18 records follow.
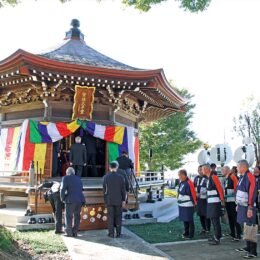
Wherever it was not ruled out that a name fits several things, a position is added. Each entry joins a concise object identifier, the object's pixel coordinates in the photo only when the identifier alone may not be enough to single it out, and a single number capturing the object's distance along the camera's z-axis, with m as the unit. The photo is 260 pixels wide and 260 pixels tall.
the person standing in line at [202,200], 8.18
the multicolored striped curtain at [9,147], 12.07
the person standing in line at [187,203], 7.76
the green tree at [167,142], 27.67
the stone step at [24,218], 8.76
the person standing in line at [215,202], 7.01
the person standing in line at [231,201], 7.65
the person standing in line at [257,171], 8.34
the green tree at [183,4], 6.86
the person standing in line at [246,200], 6.00
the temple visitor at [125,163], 10.62
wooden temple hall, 10.50
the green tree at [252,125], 29.53
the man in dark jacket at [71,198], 7.53
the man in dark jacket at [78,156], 10.90
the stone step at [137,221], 9.26
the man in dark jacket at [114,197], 7.57
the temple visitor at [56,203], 7.98
